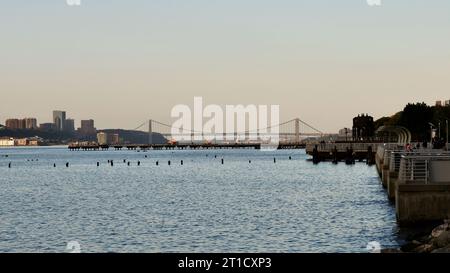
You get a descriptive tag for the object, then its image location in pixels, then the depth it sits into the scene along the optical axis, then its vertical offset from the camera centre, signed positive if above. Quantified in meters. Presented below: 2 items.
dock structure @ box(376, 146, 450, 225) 34.94 -2.24
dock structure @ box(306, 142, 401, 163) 156.90 -1.80
